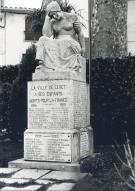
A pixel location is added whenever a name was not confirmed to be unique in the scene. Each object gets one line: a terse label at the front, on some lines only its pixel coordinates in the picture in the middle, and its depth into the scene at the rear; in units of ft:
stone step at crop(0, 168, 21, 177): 25.81
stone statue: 28.63
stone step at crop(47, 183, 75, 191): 21.86
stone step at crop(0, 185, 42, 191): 21.88
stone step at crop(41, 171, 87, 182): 24.38
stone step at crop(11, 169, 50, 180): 25.02
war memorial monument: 27.40
